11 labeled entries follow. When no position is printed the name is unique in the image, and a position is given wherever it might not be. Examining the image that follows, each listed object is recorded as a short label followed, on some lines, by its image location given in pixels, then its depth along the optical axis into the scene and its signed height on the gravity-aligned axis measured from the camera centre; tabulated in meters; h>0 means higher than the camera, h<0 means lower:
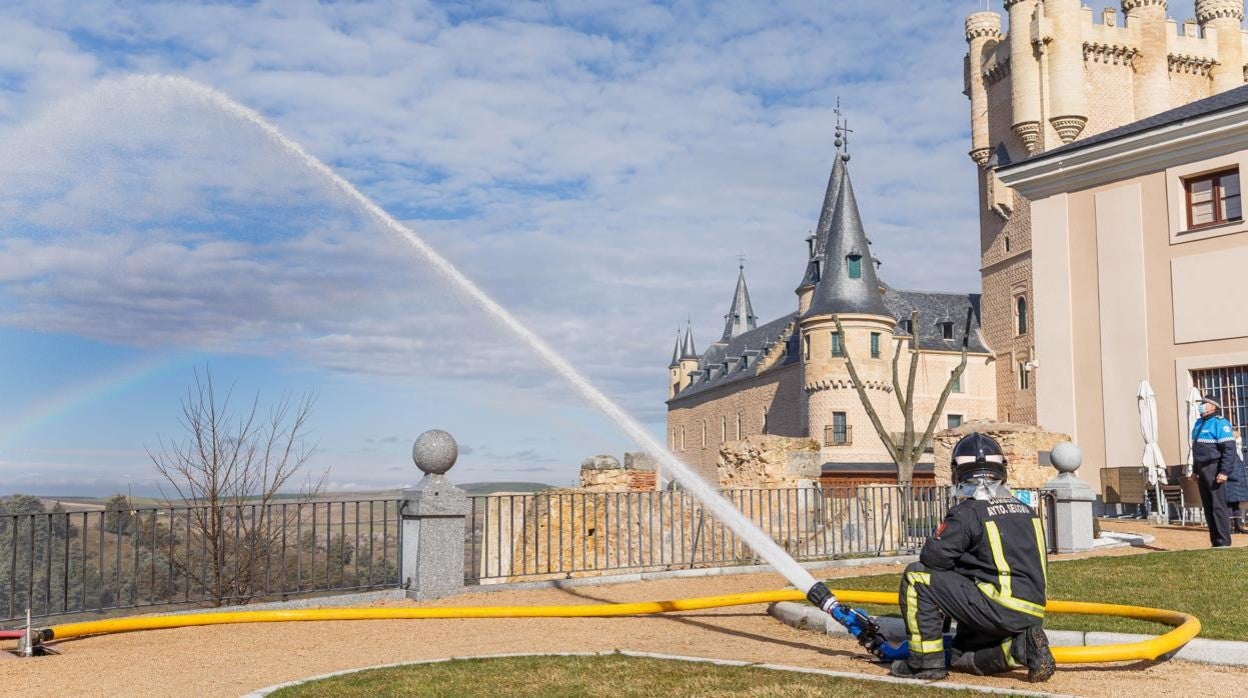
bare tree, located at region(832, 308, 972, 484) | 40.22 +0.29
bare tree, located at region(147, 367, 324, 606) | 13.55 -1.07
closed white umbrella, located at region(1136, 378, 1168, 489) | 21.64 +0.10
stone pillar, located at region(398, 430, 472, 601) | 11.80 -0.91
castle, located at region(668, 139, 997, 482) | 62.16 +5.88
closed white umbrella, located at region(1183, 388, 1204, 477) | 21.92 +0.78
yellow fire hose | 8.70 -1.64
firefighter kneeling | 6.35 -0.86
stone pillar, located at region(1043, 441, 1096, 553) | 16.17 -1.18
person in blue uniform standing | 14.22 -0.32
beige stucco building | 23.36 +4.22
